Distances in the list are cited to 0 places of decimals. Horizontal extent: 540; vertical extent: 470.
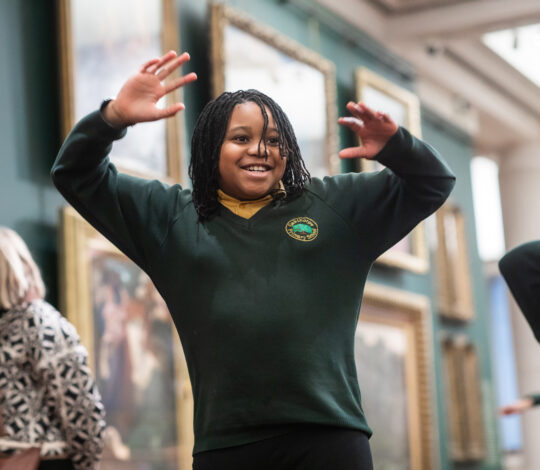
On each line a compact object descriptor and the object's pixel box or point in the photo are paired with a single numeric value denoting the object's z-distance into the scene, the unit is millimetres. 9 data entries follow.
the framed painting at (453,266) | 12727
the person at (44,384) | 5109
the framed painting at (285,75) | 7969
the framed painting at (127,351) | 6215
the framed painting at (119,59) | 6430
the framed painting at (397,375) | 9648
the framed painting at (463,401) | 12203
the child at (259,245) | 2809
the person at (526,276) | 4348
